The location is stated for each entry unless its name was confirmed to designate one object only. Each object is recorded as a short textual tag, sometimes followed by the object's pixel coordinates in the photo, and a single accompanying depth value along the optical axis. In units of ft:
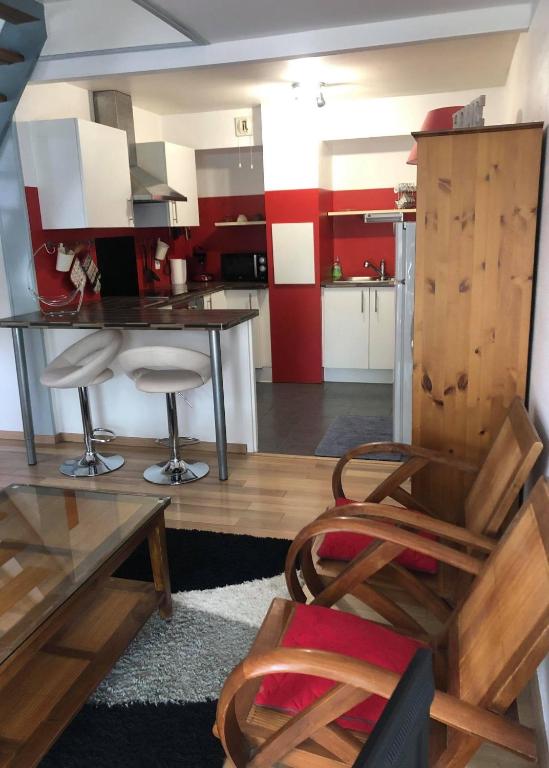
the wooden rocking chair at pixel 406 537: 6.02
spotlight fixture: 16.22
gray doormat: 13.66
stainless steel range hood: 16.37
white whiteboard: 18.98
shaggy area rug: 6.09
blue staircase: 10.98
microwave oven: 20.86
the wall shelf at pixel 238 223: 20.58
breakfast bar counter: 11.87
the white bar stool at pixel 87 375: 12.25
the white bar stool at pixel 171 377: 11.87
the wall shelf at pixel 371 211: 19.19
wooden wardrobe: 7.94
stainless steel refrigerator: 11.87
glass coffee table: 5.88
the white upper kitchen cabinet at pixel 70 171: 14.08
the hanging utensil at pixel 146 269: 19.31
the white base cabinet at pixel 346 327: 19.36
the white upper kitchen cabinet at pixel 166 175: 17.92
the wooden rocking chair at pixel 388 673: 4.15
